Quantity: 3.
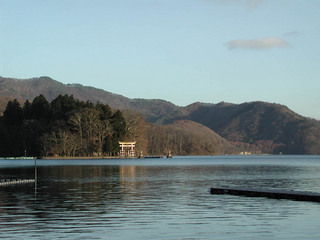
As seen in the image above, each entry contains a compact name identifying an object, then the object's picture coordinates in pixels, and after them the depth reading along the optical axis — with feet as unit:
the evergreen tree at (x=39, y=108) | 611.88
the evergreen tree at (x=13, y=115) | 620.49
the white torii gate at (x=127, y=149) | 593.83
